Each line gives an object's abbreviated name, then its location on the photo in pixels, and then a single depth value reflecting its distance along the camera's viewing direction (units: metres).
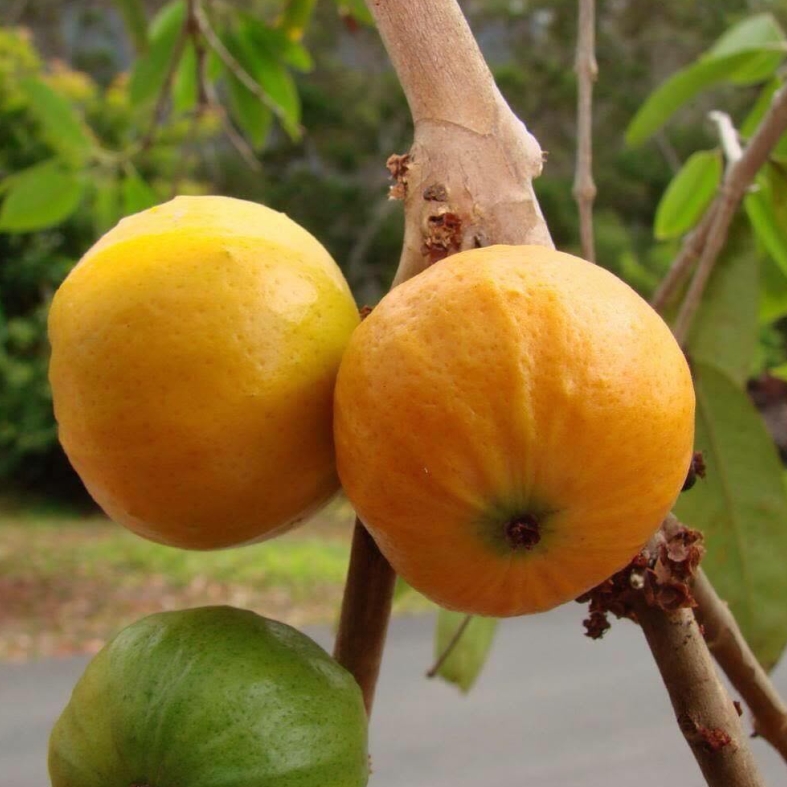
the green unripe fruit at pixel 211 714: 0.21
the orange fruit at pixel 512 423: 0.20
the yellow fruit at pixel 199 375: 0.21
